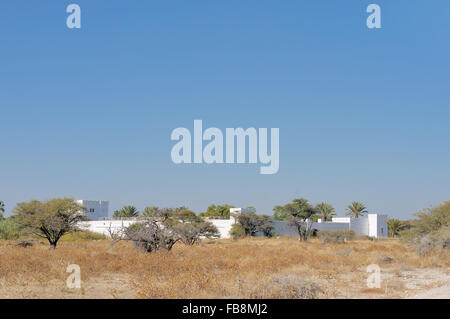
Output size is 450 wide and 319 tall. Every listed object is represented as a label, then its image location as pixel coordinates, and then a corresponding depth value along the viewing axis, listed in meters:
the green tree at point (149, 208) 71.81
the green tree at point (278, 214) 66.36
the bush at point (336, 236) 46.23
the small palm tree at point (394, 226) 83.16
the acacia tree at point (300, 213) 56.15
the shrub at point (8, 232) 47.29
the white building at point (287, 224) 60.00
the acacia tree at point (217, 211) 89.19
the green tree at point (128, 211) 88.72
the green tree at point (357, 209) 82.00
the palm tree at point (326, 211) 79.19
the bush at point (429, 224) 28.95
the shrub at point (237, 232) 56.03
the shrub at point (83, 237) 51.25
